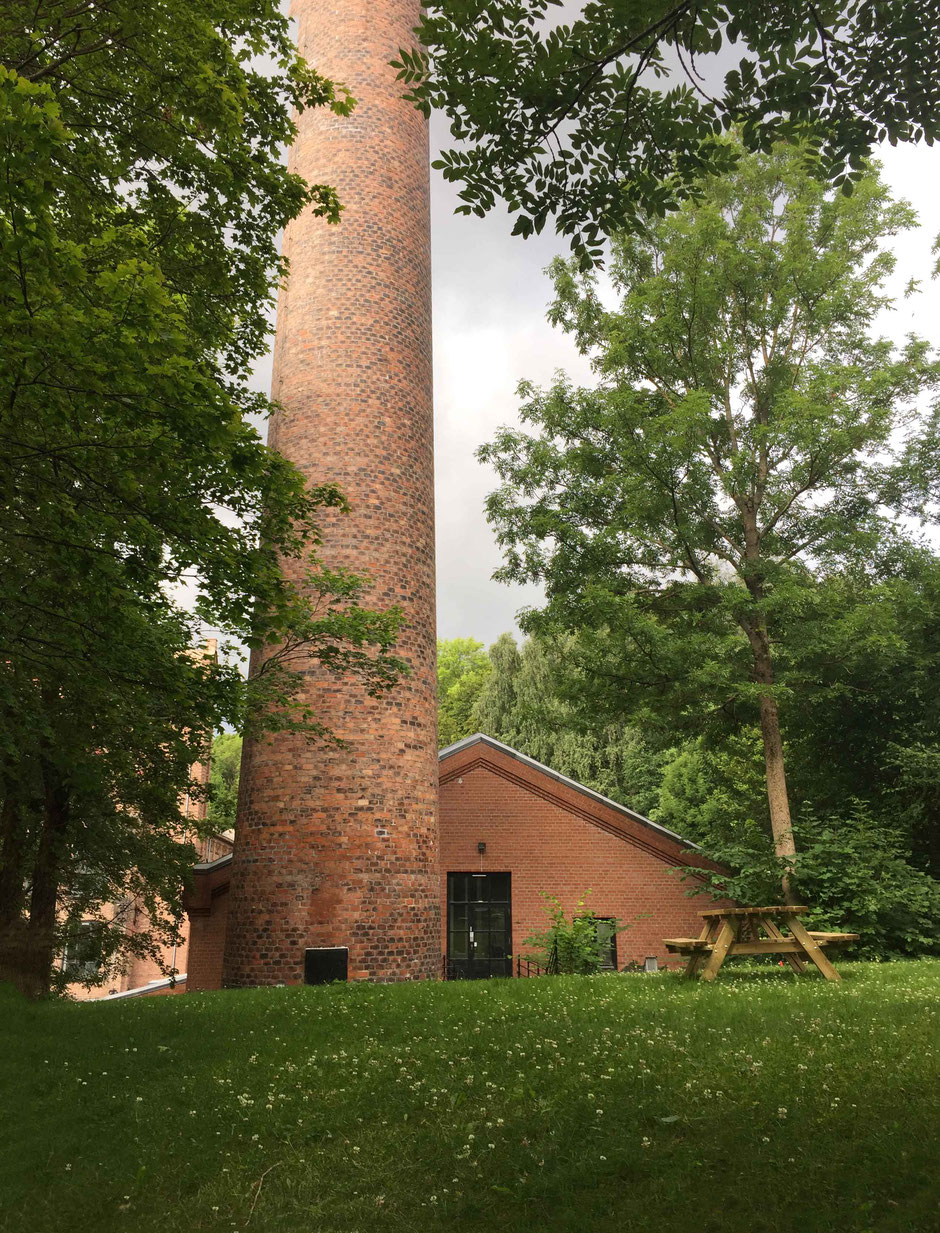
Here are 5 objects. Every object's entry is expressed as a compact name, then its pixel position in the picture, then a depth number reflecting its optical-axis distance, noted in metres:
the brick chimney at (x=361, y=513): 12.18
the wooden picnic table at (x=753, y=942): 9.16
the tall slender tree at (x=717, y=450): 15.67
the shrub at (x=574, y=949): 12.84
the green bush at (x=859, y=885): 13.71
